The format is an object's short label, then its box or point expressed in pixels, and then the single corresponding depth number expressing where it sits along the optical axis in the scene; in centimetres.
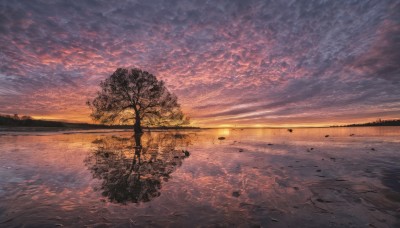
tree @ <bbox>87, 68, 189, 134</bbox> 3684
